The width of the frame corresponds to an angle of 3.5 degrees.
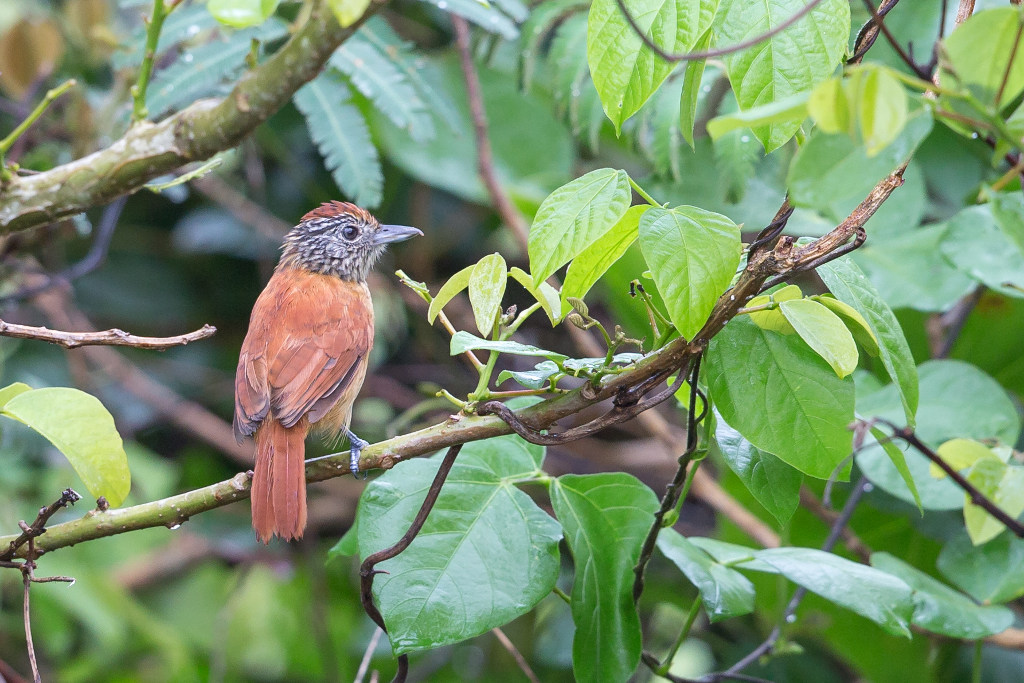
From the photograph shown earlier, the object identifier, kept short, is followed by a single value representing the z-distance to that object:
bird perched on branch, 6.32
